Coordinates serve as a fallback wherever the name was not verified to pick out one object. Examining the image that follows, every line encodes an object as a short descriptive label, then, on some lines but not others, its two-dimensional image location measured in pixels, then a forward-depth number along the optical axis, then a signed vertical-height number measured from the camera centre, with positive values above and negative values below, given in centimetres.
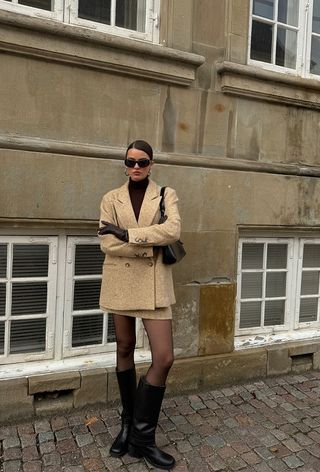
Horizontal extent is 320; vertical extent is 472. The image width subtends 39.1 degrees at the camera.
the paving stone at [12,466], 302 -171
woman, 294 -39
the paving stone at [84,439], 336 -168
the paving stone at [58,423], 361 -169
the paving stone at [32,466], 303 -171
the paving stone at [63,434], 345 -169
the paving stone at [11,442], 331 -170
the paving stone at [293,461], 319 -169
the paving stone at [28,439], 335 -170
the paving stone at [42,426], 355 -169
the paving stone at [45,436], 340 -169
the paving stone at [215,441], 341 -167
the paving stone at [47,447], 324 -169
